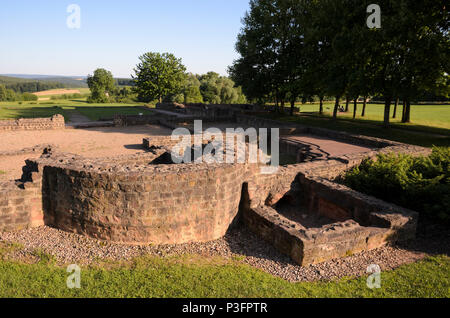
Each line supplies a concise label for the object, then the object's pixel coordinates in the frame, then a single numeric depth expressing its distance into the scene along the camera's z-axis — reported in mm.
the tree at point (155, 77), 50688
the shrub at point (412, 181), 8195
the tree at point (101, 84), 65812
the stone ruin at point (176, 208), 7137
